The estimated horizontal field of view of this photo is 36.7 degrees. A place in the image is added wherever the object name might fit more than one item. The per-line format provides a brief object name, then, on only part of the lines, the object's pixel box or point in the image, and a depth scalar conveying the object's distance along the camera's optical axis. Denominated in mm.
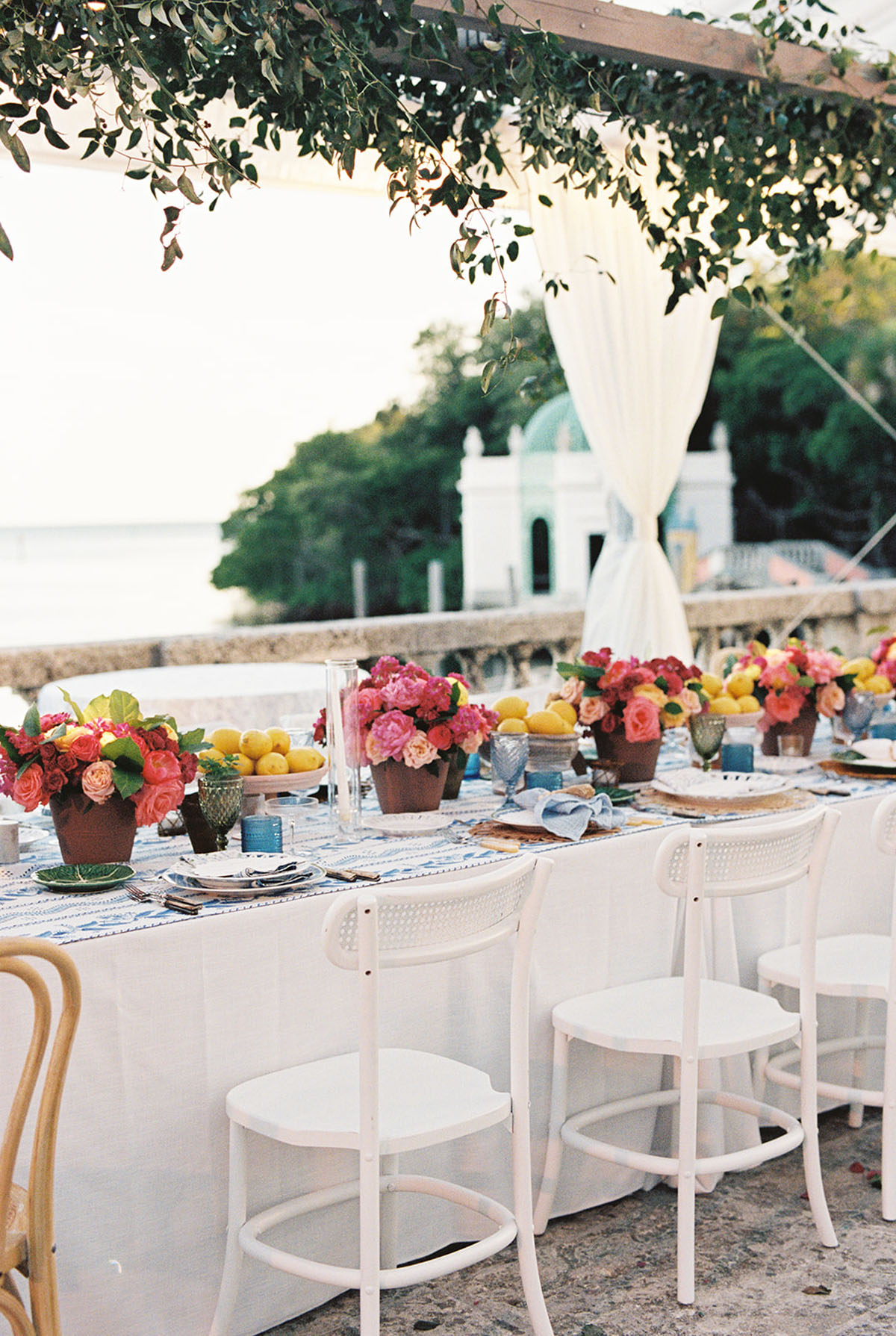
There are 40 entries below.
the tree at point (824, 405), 24234
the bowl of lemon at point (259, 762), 2652
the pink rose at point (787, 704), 3217
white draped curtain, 4887
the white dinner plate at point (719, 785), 2781
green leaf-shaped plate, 2139
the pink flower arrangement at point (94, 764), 2230
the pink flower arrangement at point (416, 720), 2602
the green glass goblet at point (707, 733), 2979
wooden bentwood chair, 1579
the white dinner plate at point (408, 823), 2537
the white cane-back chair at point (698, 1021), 2191
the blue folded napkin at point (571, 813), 2475
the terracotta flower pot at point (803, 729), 3260
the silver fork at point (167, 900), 2043
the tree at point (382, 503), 27438
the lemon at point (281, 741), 2734
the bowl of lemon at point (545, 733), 2938
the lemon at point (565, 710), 2986
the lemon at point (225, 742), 2660
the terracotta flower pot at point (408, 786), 2646
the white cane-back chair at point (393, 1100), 1808
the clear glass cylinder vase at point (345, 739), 2541
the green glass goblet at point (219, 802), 2416
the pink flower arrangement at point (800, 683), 3219
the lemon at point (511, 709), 2936
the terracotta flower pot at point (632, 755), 2961
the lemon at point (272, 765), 2664
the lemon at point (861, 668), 3355
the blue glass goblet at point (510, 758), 2775
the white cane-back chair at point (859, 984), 2502
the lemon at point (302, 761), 2727
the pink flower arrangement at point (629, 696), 2930
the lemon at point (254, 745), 2670
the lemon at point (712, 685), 3316
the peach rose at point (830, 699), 3260
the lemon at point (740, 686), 3326
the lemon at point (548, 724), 2941
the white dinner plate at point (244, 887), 2119
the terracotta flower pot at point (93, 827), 2270
